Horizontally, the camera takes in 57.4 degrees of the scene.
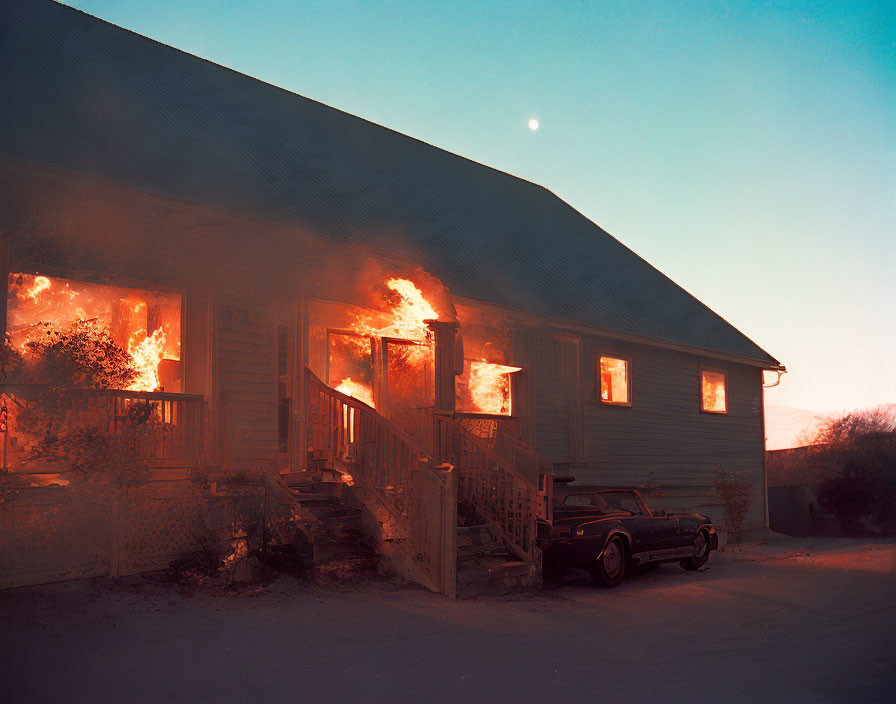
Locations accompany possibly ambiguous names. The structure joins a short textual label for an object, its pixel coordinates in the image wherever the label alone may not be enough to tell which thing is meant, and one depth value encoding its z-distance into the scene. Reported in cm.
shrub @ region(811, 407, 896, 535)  2867
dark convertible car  1126
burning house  916
